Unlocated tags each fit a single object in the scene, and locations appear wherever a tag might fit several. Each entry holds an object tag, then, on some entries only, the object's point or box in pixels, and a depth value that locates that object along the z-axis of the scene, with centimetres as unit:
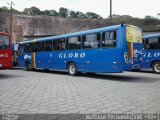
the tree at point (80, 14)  9244
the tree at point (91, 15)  9600
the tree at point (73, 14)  9319
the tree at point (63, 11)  9715
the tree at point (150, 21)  6456
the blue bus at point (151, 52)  1730
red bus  1479
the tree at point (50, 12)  9312
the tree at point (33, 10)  9675
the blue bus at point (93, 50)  1282
